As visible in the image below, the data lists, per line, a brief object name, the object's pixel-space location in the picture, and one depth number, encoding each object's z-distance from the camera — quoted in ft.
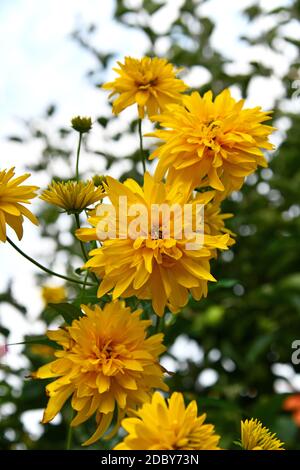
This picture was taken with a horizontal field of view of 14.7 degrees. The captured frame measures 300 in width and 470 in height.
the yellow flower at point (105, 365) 2.07
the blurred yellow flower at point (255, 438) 1.93
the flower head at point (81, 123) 2.50
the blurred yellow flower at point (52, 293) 4.45
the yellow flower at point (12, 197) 2.17
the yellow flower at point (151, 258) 2.08
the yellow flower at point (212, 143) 2.26
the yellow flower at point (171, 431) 1.81
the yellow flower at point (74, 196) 2.19
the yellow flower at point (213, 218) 2.34
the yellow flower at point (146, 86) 2.54
